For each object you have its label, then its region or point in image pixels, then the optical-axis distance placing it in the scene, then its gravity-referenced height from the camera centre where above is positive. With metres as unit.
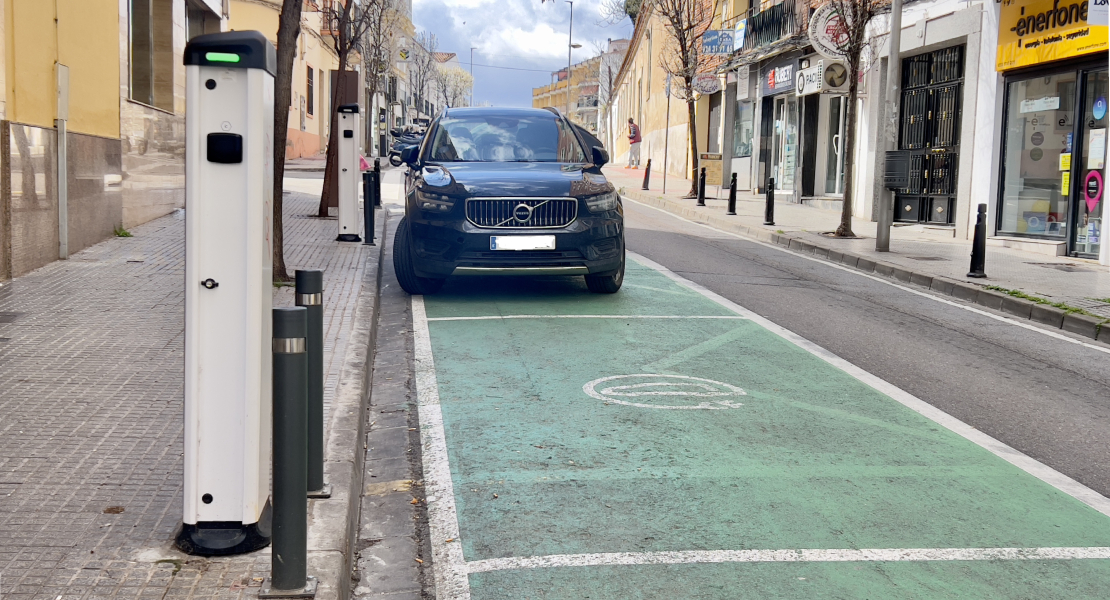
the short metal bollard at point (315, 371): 3.89 -0.72
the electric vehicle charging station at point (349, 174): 13.94 -0.05
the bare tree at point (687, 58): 29.11 +3.33
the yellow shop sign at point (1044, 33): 15.11 +2.21
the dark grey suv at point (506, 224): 9.45 -0.43
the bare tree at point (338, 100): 16.48 +1.04
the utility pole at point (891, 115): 15.55 +0.99
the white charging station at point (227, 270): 3.20 -0.30
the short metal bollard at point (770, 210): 19.59 -0.53
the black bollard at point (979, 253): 12.55 -0.77
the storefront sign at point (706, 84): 28.58 +2.45
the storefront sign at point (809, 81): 24.25 +2.22
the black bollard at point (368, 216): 13.65 -0.57
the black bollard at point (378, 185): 18.17 -0.24
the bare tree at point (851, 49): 16.92 +2.10
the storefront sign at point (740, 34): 32.75 +4.33
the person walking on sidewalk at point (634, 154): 50.28 +1.04
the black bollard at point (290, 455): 3.09 -0.80
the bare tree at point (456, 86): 125.06 +10.46
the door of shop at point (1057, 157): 15.02 +0.43
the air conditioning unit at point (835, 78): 18.06 +1.69
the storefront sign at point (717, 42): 30.58 +3.79
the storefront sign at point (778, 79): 28.71 +2.69
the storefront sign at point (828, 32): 17.97 +2.43
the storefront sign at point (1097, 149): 14.76 +0.52
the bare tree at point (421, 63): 89.94 +9.11
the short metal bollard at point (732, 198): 22.41 -0.38
